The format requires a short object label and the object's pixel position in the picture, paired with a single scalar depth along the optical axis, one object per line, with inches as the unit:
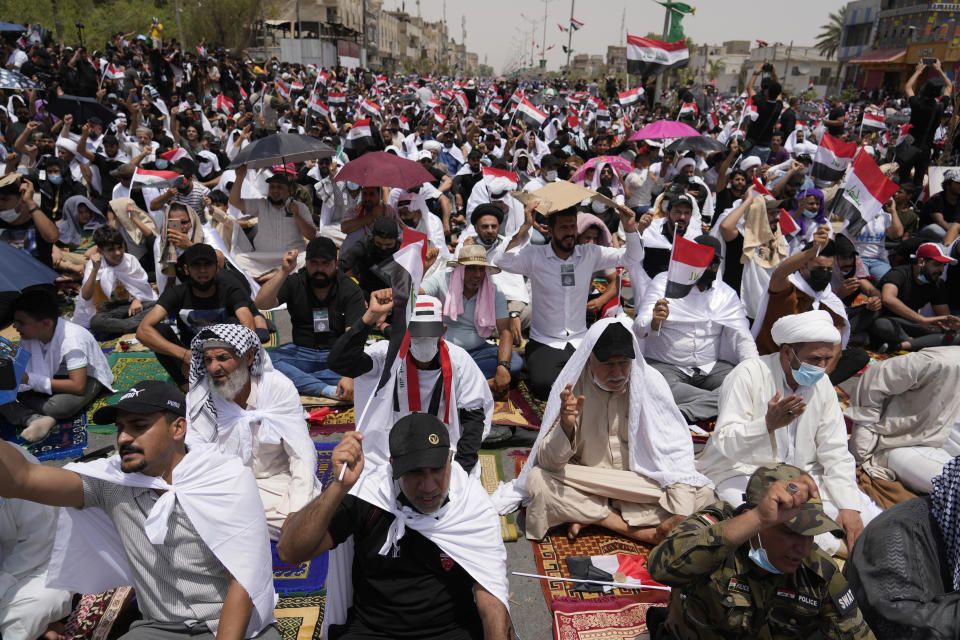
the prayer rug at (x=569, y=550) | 132.4
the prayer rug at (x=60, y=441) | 181.0
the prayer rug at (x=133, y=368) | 225.5
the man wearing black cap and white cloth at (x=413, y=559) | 98.3
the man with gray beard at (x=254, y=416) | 133.7
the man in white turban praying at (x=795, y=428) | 137.2
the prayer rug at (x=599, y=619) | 121.1
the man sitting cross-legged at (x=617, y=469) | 144.8
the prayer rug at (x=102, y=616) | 109.3
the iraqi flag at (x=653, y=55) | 514.6
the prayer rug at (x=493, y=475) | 149.9
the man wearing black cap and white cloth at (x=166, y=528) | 94.2
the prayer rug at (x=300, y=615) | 119.0
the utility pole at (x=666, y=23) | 650.6
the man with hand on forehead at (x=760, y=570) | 82.9
